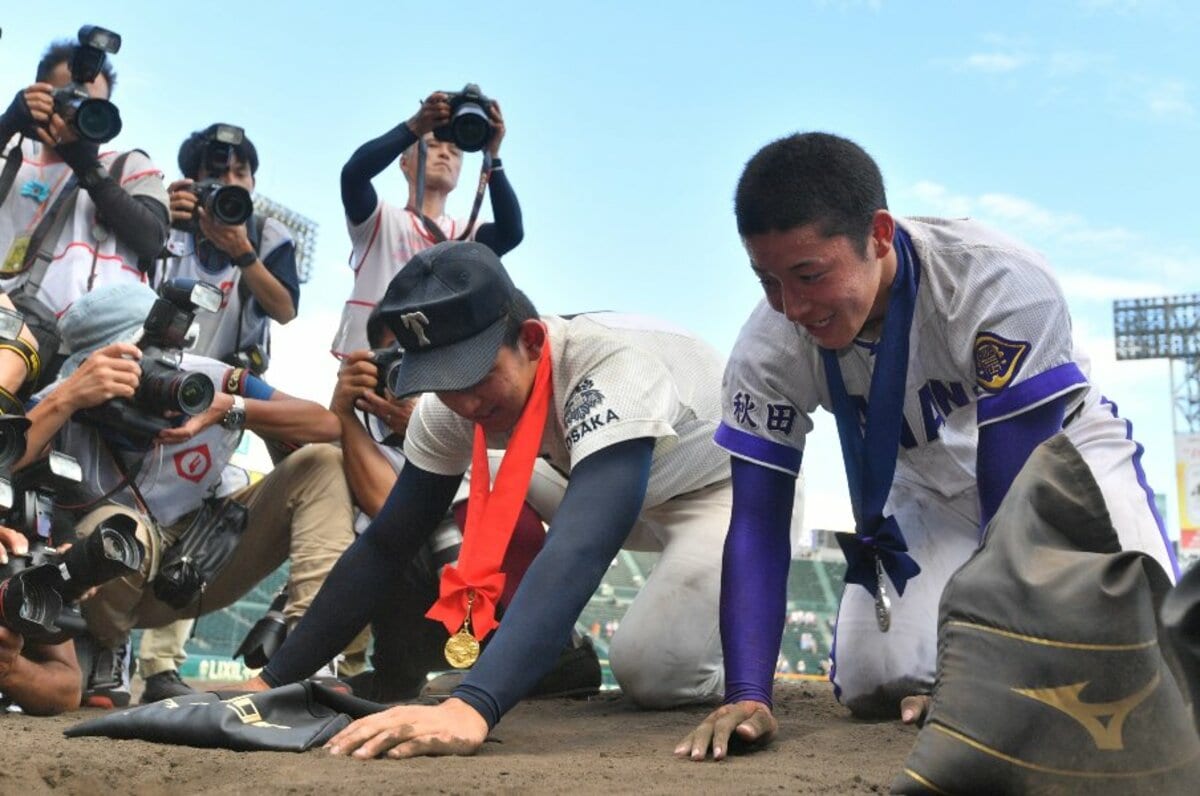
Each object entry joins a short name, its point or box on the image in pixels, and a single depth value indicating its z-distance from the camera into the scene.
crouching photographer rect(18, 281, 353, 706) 4.22
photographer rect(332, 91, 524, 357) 5.18
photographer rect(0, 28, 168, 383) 4.95
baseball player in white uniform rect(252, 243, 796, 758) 2.82
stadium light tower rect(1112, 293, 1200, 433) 37.28
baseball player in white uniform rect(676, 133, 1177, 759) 2.93
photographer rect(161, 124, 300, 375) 5.35
